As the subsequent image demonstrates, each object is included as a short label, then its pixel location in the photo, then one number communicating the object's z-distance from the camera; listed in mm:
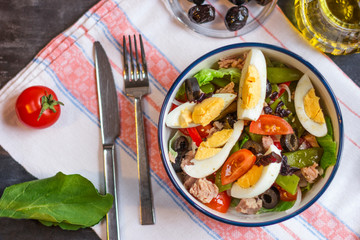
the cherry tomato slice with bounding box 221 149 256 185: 567
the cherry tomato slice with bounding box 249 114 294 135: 573
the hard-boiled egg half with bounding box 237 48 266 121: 563
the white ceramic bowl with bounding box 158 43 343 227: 560
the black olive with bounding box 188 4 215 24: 612
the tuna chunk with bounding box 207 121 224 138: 585
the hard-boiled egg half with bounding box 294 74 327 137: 572
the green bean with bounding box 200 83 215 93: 591
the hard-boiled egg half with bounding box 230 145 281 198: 559
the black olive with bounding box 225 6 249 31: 605
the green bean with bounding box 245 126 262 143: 579
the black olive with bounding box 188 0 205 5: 618
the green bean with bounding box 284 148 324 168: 576
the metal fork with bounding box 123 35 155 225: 619
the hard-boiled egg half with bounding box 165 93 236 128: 569
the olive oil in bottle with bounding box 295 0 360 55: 613
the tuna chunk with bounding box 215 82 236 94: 581
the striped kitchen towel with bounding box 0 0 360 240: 614
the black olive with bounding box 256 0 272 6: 617
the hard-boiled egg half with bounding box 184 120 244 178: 575
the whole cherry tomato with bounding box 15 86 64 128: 613
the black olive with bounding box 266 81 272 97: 577
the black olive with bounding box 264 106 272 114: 579
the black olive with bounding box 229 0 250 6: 615
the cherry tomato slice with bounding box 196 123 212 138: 587
